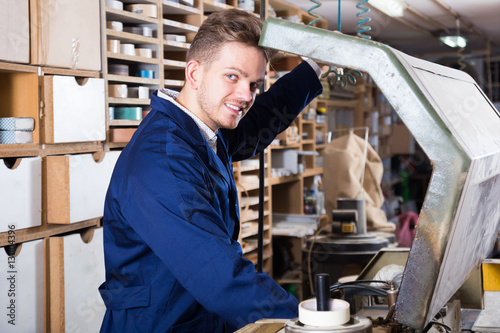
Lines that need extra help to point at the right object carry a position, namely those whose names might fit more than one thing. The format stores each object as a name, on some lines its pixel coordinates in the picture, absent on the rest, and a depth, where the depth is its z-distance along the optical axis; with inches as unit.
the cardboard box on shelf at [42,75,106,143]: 96.7
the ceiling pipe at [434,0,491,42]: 221.5
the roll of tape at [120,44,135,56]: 113.7
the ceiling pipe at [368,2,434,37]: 242.2
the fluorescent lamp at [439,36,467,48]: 266.1
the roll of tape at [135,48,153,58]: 118.8
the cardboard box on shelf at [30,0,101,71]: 93.6
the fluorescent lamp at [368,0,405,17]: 201.6
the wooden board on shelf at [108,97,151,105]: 110.3
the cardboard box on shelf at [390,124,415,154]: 342.6
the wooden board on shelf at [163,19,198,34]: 127.3
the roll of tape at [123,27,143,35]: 119.0
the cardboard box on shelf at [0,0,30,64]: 86.5
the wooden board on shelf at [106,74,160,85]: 110.4
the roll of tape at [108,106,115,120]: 110.1
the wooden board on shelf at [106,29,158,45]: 110.5
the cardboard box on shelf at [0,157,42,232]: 88.4
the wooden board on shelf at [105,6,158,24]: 110.0
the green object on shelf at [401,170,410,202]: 337.7
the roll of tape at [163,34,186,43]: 130.8
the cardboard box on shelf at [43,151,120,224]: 97.5
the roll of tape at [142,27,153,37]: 119.6
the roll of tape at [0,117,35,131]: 90.9
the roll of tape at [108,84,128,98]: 111.5
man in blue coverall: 42.0
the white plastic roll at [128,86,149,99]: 117.4
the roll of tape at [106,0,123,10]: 109.6
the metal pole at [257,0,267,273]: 71.1
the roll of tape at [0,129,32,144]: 91.0
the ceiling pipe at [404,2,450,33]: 221.6
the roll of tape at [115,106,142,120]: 113.3
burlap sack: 174.2
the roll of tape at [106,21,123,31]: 111.3
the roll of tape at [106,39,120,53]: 109.4
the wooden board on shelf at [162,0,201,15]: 127.6
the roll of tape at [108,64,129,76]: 112.9
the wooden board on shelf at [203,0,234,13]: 143.9
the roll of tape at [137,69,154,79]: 119.6
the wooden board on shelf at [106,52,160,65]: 109.9
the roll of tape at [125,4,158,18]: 118.0
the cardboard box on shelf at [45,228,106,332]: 98.3
